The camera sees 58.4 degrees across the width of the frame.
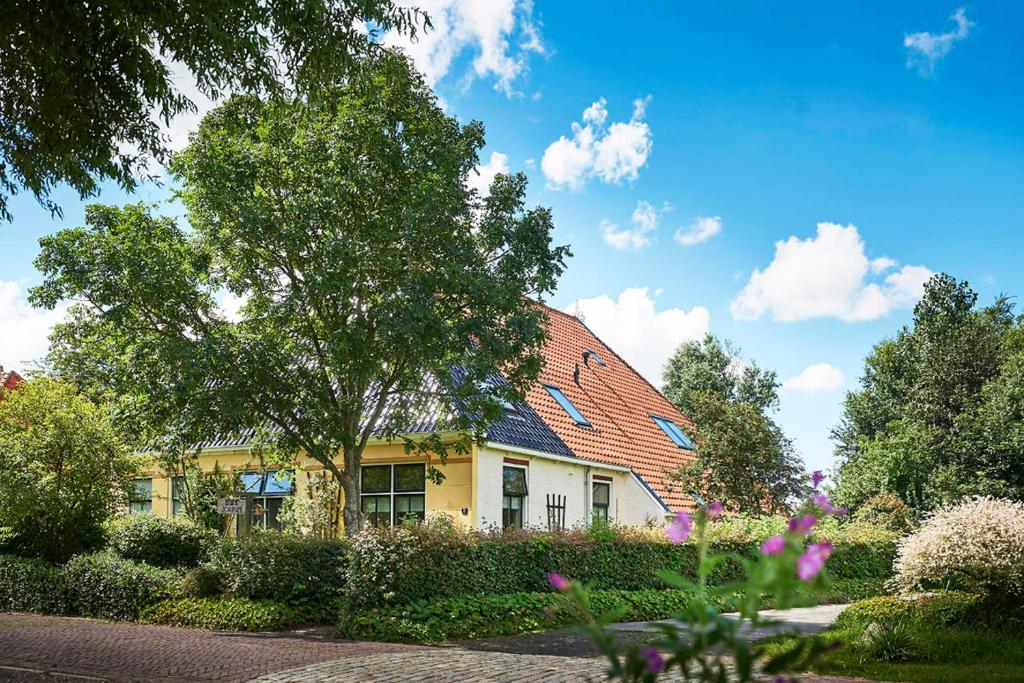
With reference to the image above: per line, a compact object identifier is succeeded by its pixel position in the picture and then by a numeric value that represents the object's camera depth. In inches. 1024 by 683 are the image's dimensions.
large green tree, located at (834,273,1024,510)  945.5
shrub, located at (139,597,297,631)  536.1
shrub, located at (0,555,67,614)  642.2
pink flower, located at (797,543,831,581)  93.5
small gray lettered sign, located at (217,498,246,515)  676.1
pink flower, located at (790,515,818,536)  105.0
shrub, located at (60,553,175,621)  602.9
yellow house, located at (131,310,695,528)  762.8
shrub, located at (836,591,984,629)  460.4
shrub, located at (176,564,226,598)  587.2
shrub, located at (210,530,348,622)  554.3
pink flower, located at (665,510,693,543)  118.0
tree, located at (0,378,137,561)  664.4
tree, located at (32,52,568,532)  571.5
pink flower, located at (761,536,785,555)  100.0
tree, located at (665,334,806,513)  876.6
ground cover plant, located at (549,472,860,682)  96.0
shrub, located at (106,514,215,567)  673.0
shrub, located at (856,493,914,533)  938.1
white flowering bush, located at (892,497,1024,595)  457.1
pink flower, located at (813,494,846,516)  123.1
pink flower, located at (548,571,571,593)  100.4
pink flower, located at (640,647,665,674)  104.1
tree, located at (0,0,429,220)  349.4
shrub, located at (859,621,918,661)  396.2
